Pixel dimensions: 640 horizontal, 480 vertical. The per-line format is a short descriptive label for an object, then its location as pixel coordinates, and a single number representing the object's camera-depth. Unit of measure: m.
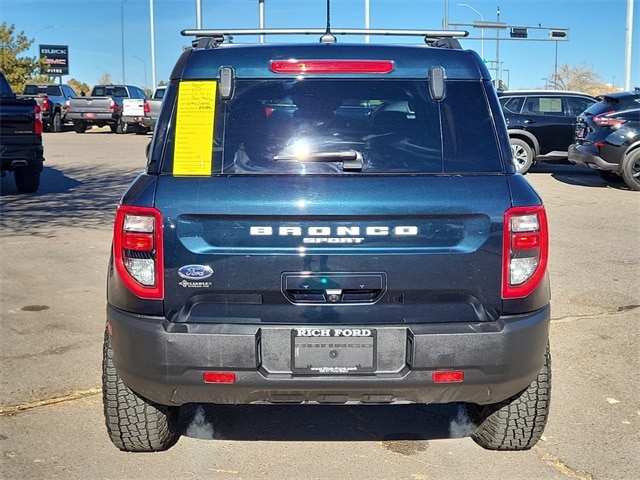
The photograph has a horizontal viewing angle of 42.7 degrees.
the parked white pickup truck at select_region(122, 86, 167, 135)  29.20
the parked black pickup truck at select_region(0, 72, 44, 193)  12.20
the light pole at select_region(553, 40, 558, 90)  62.19
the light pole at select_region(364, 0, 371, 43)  39.53
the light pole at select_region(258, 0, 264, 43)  28.68
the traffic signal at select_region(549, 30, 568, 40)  53.19
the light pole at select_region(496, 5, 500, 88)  66.75
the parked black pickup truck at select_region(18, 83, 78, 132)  31.78
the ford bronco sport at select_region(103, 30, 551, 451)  3.22
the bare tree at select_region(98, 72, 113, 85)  97.06
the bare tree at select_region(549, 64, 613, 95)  67.53
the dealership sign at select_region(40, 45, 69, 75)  77.88
